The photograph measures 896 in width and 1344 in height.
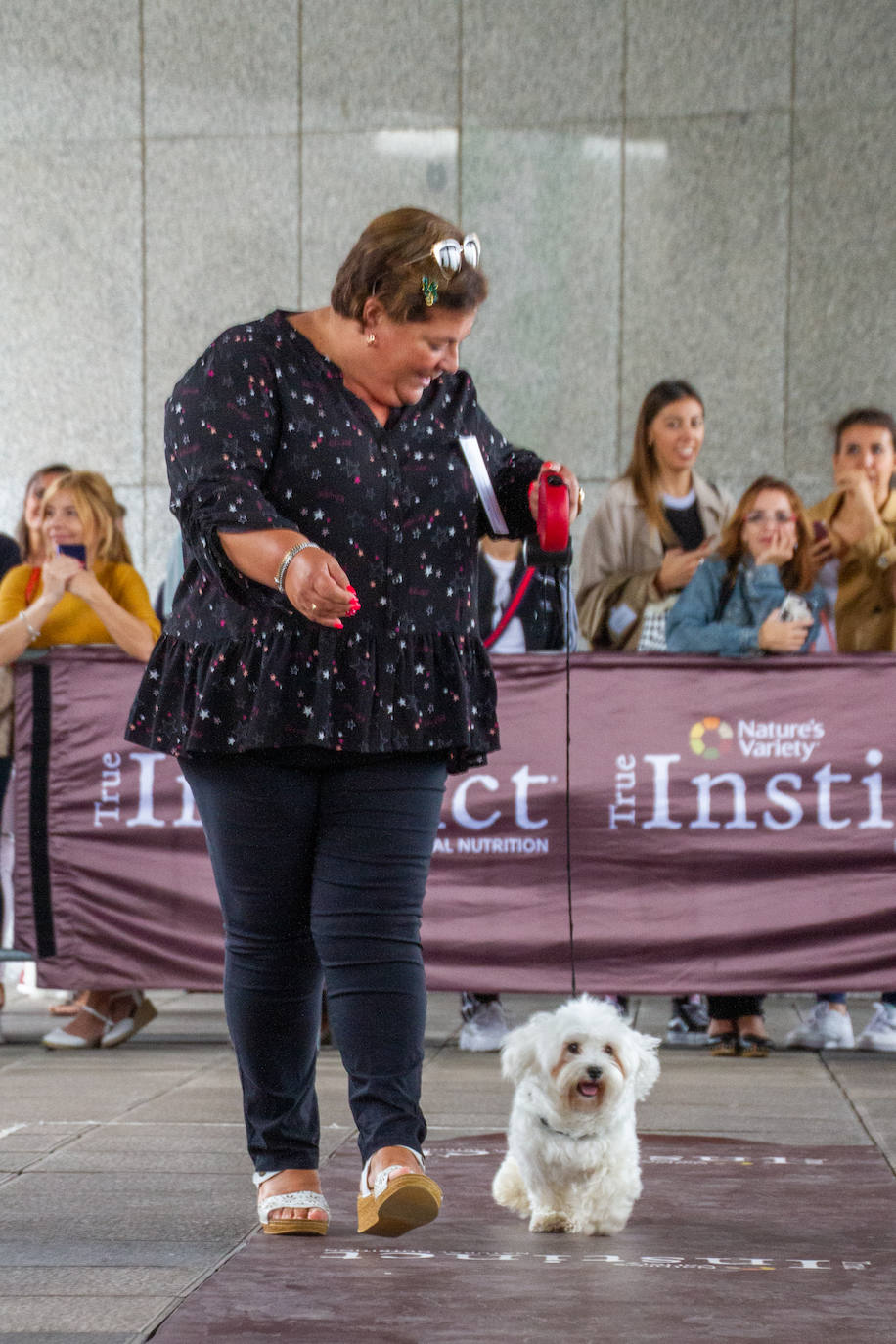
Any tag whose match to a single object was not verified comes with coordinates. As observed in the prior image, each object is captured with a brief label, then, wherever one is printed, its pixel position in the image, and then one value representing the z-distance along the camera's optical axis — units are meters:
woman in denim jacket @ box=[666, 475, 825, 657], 12.18
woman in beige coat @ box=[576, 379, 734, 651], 13.30
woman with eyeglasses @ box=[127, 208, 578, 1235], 6.12
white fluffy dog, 7.17
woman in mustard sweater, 12.55
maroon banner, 12.14
